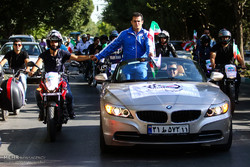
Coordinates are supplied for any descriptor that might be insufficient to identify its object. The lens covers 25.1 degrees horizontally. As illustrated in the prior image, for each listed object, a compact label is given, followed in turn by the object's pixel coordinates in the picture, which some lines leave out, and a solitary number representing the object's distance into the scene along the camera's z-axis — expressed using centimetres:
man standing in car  1010
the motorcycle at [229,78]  1133
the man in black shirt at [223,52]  1171
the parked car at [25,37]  3156
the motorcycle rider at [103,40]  1908
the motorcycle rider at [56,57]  927
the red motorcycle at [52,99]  849
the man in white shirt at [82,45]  2455
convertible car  693
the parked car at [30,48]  2225
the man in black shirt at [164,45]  1343
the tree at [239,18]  2998
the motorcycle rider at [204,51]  1730
